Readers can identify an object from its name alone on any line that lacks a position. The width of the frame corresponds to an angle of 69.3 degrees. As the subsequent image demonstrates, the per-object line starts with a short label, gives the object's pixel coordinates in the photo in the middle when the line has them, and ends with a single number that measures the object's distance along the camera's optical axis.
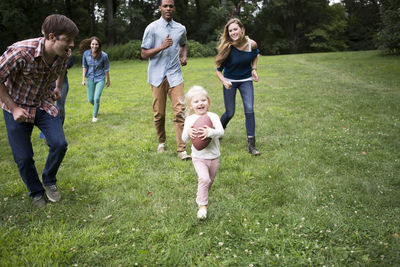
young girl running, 3.38
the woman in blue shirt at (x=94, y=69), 8.03
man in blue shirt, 5.30
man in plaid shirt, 3.11
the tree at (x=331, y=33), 44.81
